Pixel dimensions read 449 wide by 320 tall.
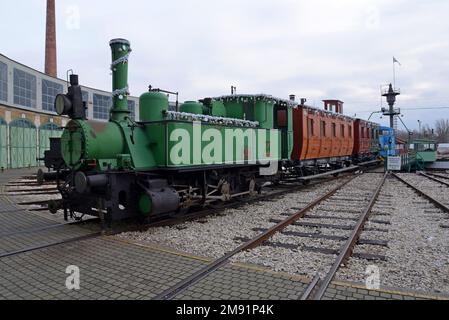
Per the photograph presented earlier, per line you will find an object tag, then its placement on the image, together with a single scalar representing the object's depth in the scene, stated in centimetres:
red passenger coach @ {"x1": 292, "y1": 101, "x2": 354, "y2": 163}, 1306
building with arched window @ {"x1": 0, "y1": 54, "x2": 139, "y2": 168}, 2591
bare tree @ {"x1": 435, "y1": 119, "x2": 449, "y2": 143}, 9662
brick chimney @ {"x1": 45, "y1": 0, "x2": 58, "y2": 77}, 3941
